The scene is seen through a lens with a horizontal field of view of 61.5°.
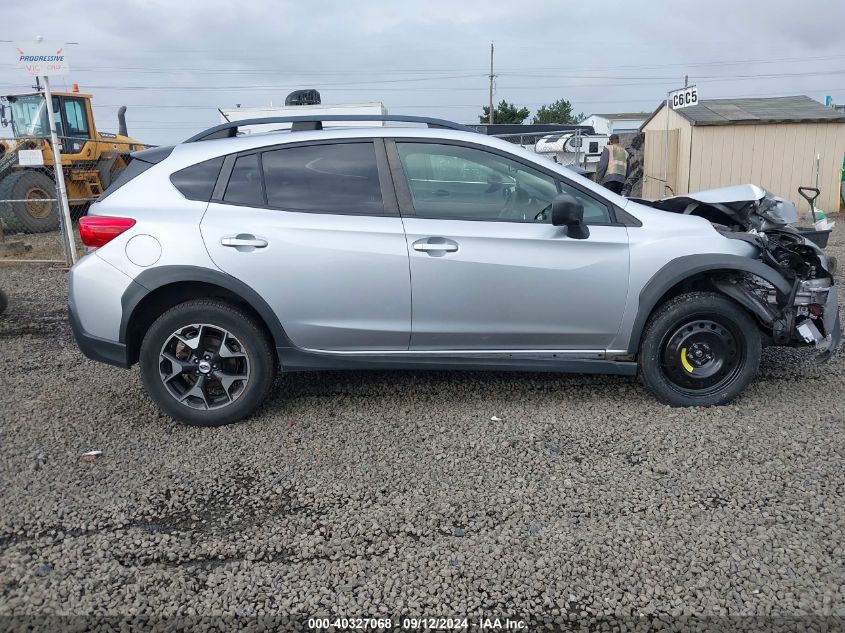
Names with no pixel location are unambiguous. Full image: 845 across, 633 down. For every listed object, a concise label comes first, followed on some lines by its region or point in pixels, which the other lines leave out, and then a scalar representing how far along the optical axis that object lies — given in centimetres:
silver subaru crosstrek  414
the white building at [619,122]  4266
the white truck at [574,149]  2298
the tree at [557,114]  6650
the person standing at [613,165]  1091
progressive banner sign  941
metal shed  1686
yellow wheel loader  1473
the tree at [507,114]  5722
